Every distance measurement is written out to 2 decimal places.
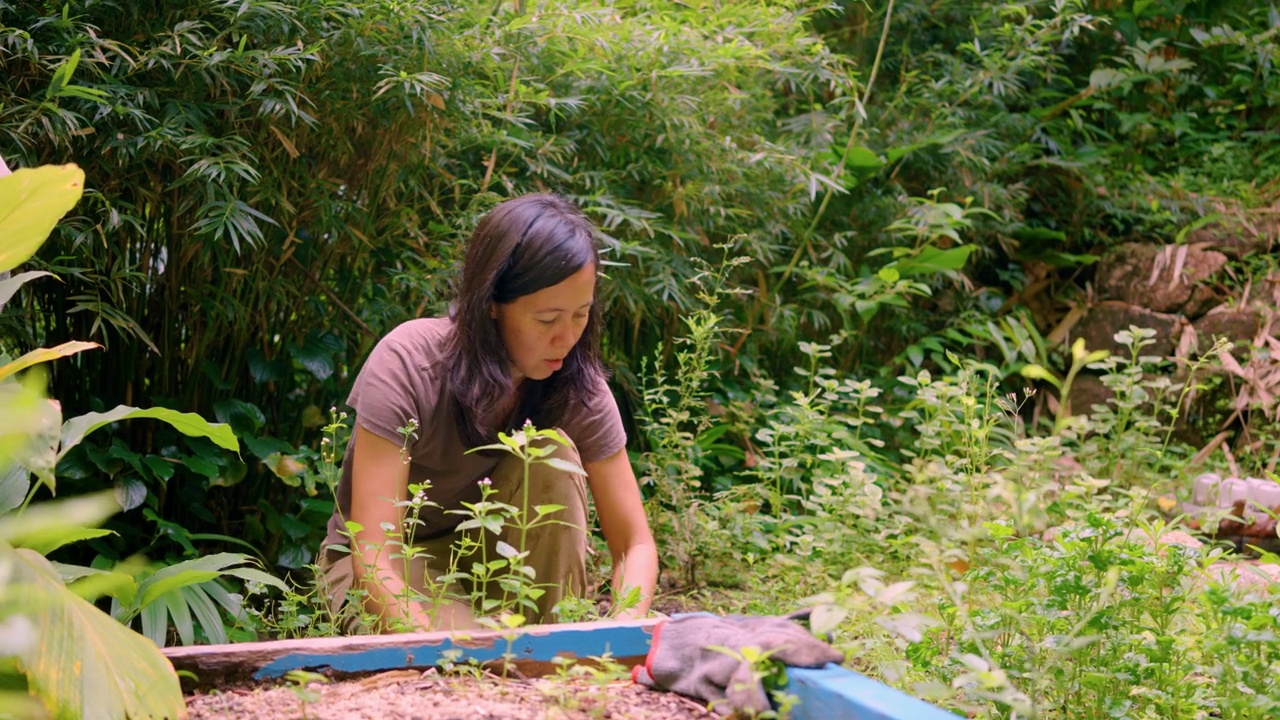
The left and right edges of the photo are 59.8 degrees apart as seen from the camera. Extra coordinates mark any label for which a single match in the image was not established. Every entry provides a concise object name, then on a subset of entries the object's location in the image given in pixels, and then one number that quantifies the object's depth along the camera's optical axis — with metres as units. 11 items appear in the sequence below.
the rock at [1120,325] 5.12
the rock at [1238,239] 5.17
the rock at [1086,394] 5.19
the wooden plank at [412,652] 1.40
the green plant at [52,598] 1.05
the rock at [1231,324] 4.92
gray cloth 1.25
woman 2.09
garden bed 1.28
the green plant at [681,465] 3.19
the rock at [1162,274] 5.18
